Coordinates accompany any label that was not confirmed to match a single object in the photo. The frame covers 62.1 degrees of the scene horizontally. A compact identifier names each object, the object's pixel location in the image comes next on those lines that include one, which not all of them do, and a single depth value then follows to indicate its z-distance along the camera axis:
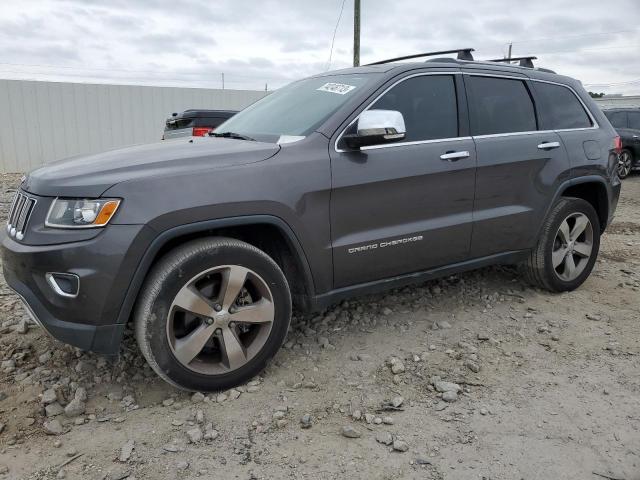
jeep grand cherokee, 2.49
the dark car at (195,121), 9.73
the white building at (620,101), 30.70
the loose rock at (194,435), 2.48
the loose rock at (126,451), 2.36
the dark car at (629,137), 12.66
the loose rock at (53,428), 2.53
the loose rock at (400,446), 2.42
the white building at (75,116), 13.55
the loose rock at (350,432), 2.51
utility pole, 14.96
